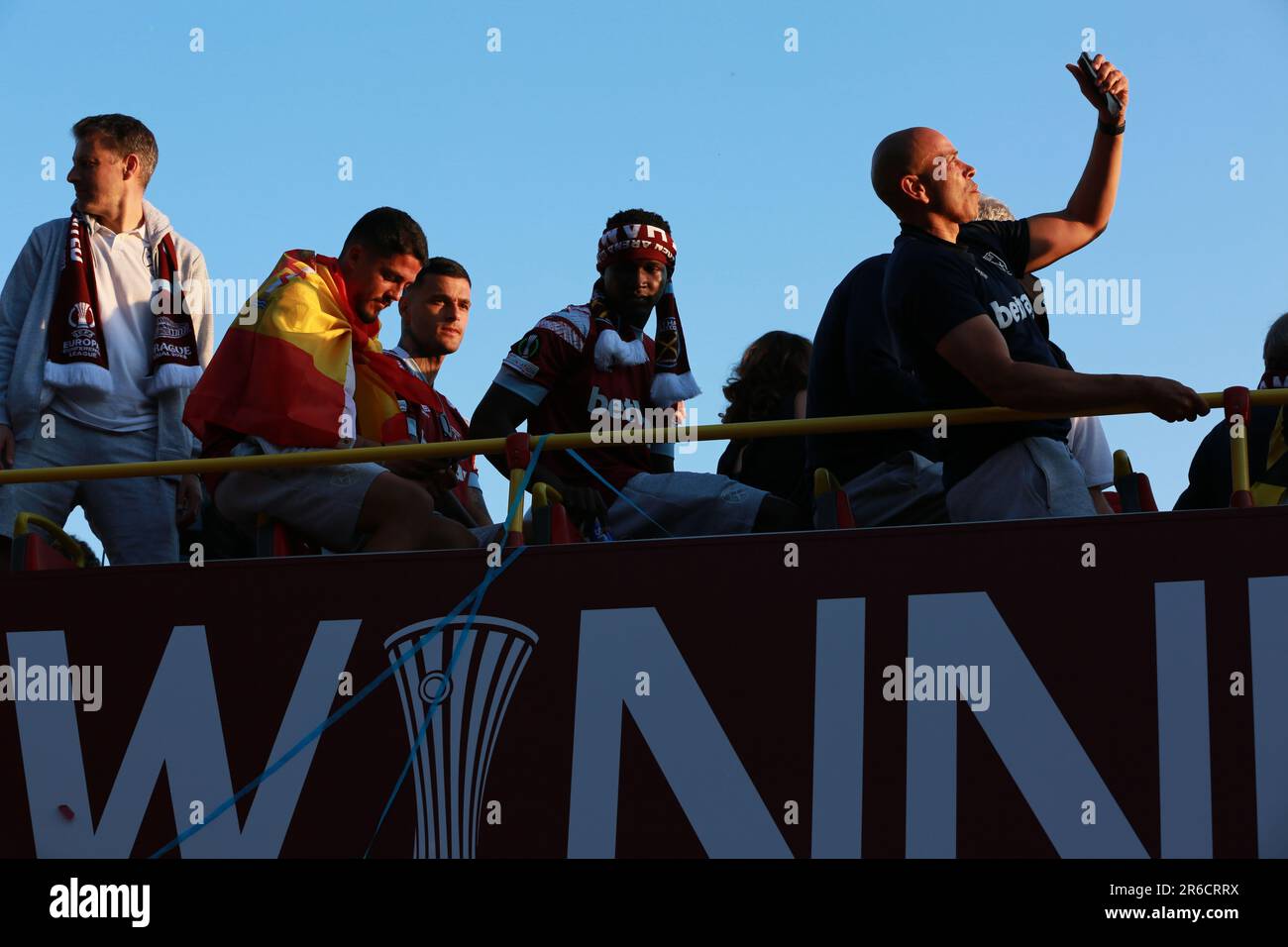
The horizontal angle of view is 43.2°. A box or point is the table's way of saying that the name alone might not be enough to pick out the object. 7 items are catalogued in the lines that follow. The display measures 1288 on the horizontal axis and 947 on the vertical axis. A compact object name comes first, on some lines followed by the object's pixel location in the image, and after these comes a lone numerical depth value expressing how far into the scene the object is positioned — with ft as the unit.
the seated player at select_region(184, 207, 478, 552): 17.81
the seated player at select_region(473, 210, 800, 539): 18.29
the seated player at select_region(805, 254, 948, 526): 17.37
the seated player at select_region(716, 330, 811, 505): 19.38
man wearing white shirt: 19.42
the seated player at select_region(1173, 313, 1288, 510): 17.24
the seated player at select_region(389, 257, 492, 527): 21.53
